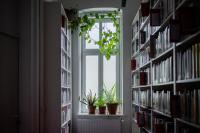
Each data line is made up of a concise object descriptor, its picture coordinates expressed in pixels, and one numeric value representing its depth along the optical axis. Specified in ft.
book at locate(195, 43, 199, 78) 7.92
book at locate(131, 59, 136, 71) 19.99
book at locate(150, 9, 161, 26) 11.98
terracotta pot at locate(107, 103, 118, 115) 22.08
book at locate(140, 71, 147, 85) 15.84
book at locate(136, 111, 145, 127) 15.92
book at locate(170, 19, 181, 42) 8.76
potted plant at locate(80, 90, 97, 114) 22.31
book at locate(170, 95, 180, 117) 9.23
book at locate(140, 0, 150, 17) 14.46
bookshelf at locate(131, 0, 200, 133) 8.16
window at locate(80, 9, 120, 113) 23.85
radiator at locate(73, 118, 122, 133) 21.65
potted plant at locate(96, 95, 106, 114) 22.43
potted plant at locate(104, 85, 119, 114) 22.08
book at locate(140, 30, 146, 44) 15.96
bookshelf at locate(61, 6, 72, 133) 18.21
